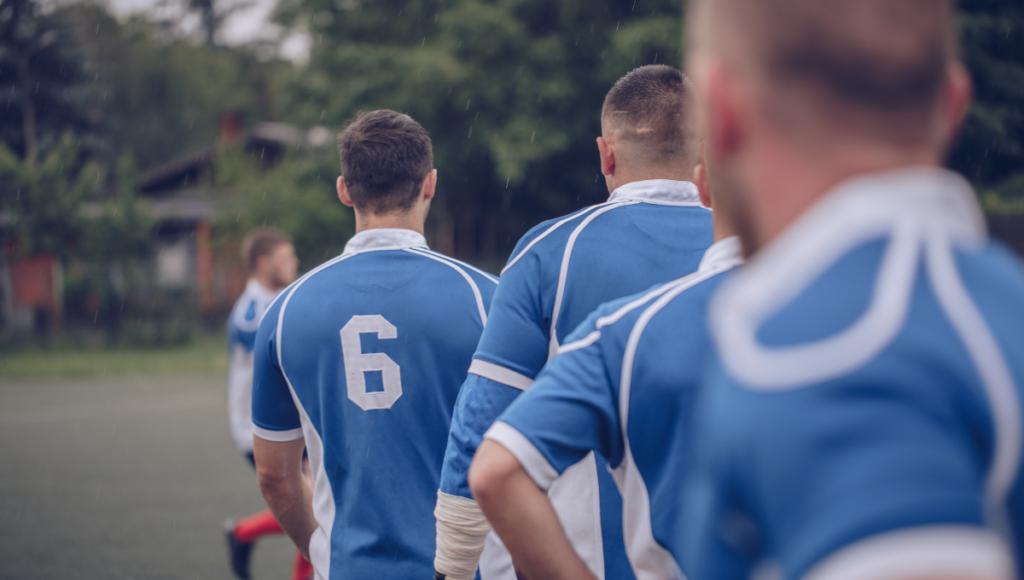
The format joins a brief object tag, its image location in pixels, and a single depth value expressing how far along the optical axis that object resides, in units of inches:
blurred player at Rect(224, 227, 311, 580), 241.8
